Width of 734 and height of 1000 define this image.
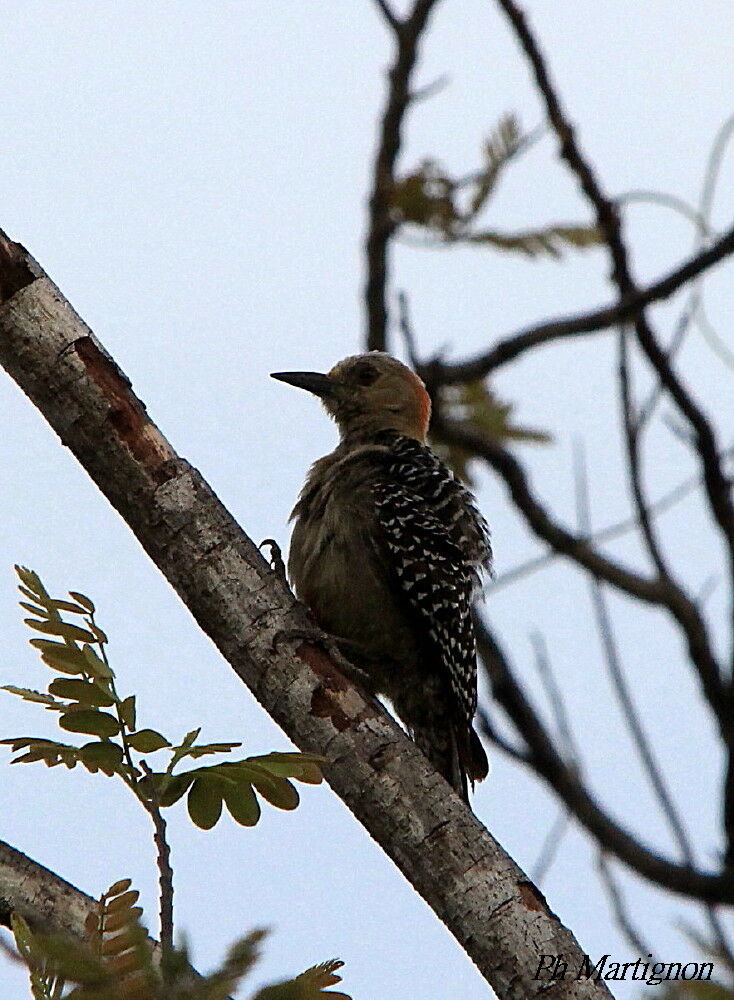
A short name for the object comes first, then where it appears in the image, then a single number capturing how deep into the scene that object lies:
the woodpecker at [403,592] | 12.48
